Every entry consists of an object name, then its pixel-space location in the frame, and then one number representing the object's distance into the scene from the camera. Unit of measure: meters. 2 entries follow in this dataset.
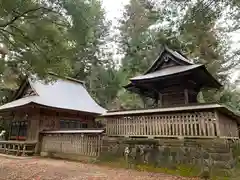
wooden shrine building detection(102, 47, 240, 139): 7.30
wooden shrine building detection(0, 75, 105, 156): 13.80
